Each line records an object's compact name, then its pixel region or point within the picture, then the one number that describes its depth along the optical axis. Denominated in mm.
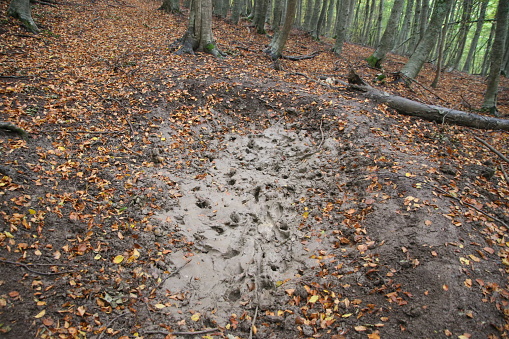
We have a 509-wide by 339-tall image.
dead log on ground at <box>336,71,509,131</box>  7266
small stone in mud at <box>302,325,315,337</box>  3268
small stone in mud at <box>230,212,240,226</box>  5238
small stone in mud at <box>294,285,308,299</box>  3772
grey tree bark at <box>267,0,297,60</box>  9988
